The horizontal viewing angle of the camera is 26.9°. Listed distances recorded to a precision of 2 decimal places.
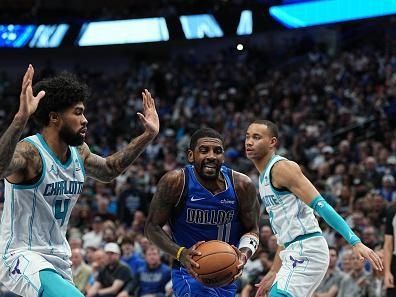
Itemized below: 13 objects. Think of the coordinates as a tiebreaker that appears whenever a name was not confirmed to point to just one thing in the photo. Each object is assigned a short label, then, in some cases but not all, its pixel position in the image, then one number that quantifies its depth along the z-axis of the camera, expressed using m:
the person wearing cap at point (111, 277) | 10.57
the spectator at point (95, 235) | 12.66
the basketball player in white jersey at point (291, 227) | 6.35
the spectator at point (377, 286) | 9.26
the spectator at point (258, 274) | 9.53
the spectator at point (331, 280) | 9.30
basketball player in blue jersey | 6.37
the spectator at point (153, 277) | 10.34
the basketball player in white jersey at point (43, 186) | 4.85
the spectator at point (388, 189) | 12.17
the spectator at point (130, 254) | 11.10
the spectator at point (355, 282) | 9.22
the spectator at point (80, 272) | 10.88
